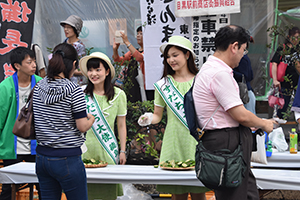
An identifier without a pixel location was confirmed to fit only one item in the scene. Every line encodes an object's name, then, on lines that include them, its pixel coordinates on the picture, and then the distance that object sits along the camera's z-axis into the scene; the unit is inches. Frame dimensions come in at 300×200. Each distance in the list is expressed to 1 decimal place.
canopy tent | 247.9
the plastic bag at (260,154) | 144.9
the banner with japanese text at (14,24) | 227.0
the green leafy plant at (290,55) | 209.8
